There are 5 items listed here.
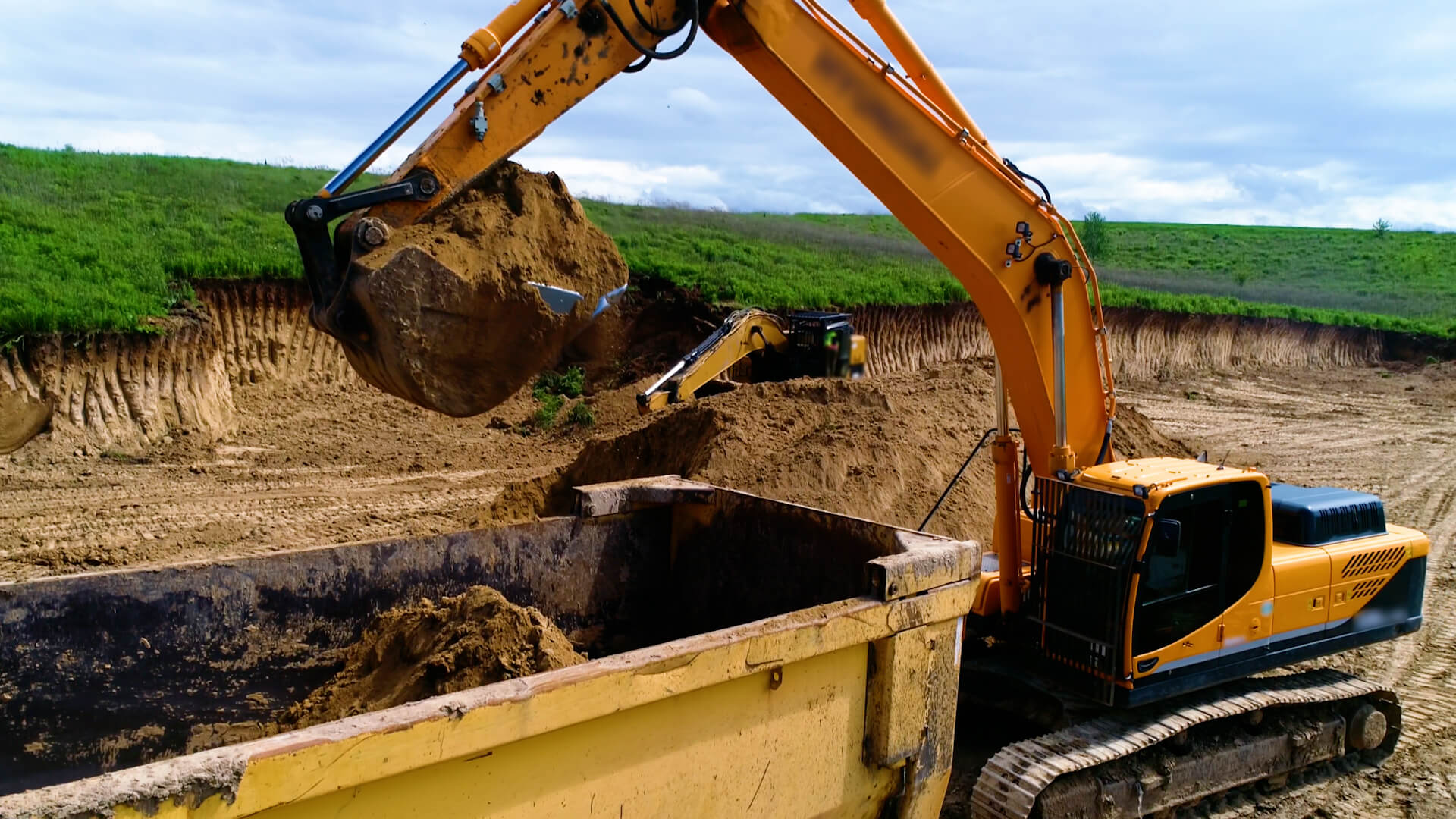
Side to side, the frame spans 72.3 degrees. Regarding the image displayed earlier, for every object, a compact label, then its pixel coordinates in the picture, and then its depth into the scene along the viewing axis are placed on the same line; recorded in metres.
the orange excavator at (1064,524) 4.39
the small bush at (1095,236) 43.89
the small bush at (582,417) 14.04
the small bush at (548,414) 14.28
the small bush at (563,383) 15.66
